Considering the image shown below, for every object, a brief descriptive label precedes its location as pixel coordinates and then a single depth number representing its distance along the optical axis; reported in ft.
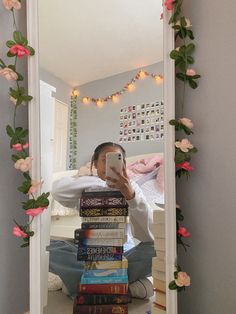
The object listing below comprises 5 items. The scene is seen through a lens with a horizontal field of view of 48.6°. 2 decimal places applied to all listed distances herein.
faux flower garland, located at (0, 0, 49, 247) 2.87
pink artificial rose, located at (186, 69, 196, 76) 2.84
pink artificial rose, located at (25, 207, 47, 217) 2.89
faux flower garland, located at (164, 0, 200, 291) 2.76
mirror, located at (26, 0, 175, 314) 3.06
